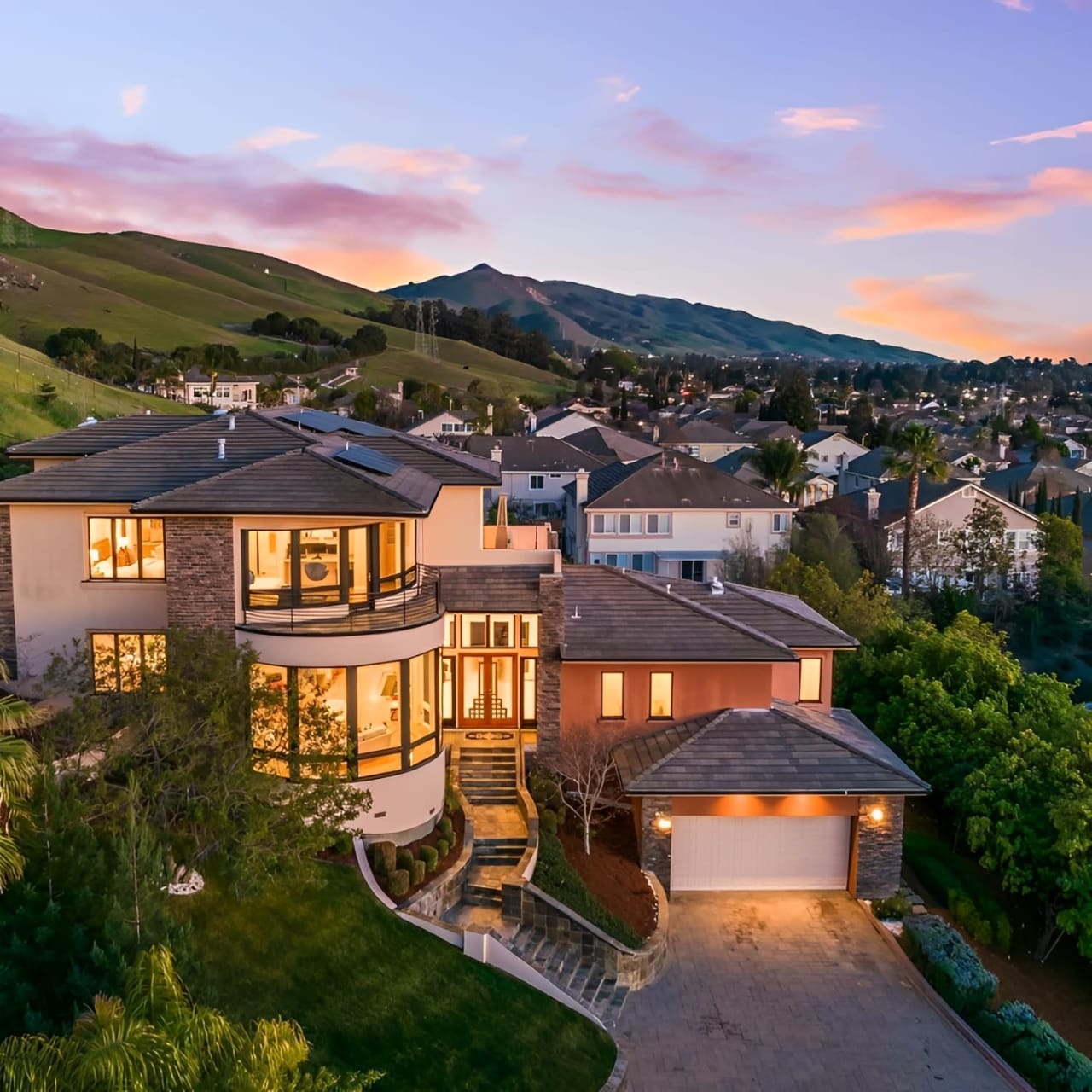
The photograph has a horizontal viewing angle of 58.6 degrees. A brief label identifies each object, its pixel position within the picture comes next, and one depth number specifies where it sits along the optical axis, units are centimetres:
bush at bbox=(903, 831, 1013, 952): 2341
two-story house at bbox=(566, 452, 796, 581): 5784
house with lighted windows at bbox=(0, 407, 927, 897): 1962
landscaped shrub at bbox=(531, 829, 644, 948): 2002
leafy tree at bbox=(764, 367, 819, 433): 13225
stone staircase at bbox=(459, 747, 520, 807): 2373
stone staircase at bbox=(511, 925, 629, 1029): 1855
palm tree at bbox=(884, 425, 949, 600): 5228
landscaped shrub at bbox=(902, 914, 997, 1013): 1933
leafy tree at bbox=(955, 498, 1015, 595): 5853
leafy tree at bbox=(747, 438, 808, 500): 7062
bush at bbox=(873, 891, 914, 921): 2262
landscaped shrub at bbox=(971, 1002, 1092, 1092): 1717
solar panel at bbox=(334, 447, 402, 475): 2222
